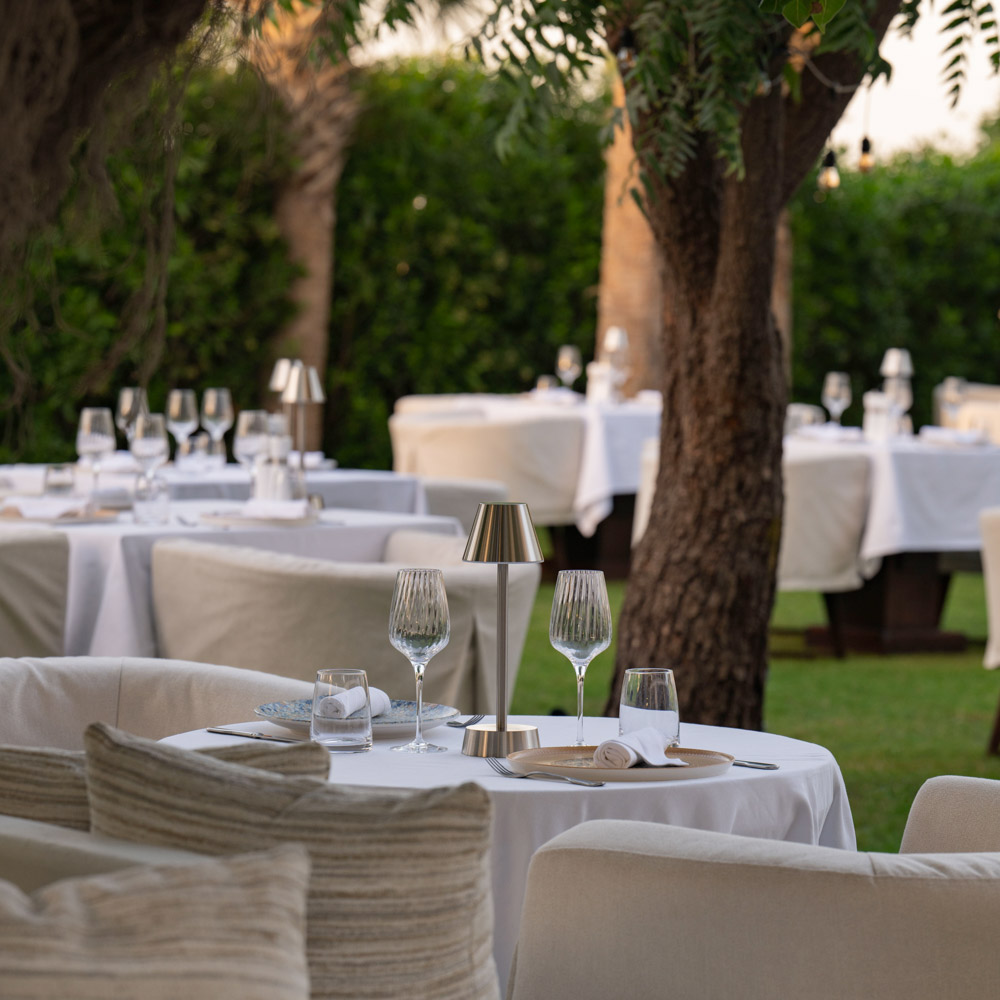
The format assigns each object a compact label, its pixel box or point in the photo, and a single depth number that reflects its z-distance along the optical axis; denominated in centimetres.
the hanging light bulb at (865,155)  909
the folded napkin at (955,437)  1409
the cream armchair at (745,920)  332
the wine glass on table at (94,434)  1068
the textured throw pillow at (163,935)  233
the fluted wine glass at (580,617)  464
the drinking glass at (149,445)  936
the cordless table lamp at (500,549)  452
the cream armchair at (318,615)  729
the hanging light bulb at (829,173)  876
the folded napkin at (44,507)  909
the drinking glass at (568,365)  1727
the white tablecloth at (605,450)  1642
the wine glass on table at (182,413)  1133
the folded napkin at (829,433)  1430
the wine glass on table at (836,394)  1495
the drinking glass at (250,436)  1116
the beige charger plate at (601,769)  421
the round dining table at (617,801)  407
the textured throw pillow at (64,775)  325
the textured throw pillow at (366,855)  276
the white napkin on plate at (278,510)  917
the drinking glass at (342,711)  438
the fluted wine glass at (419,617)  462
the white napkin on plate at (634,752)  428
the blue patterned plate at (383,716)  466
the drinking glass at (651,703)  447
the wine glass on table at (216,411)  1188
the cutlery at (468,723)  498
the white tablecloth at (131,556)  819
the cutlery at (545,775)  419
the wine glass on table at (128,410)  1033
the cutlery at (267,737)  461
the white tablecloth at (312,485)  1111
